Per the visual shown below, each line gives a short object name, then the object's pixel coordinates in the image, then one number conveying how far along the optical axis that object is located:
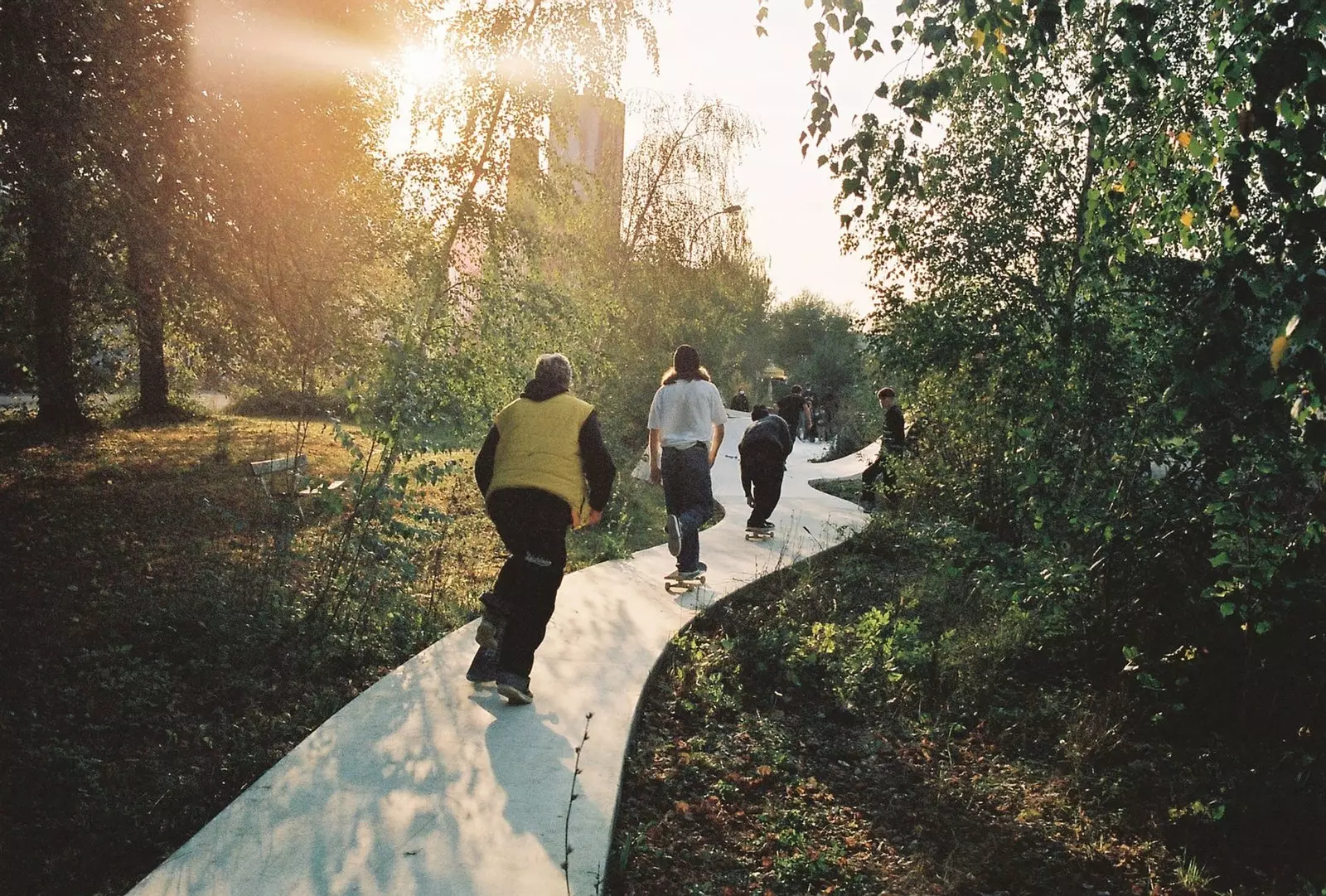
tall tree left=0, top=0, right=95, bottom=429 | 7.44
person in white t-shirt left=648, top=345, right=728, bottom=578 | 8.73
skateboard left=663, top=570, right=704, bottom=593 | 8.70
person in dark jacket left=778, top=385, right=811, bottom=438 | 19.35
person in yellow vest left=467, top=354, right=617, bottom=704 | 5.46
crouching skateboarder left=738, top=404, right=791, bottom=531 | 11.25
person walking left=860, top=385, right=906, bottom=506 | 15.31
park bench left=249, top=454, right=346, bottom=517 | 6.79
